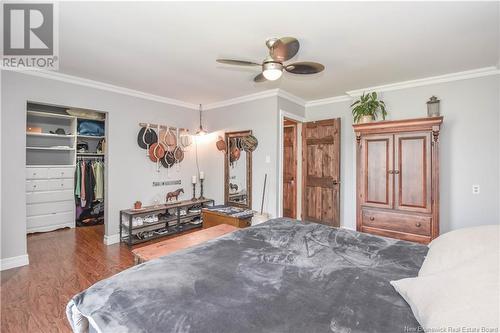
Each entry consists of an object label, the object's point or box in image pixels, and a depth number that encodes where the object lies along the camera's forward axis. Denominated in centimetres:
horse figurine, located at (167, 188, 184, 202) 442
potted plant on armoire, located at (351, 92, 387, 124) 354
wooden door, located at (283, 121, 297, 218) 486
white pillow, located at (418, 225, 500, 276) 111
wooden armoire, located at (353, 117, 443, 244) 288
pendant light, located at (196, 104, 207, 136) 470
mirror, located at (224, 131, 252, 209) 421
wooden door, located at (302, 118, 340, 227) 411
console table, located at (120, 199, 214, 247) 376
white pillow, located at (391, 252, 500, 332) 70
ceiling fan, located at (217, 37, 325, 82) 187
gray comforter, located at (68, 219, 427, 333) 88
